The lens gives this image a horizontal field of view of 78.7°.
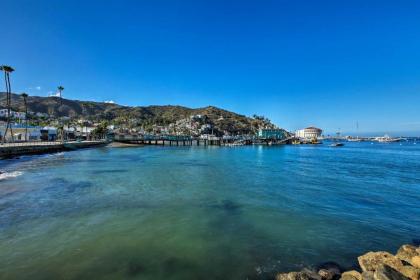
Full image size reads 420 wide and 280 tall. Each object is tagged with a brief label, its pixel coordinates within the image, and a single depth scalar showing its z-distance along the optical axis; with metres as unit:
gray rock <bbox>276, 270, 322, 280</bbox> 7.83
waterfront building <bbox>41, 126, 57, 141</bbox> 85.31
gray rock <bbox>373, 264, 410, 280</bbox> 6.76
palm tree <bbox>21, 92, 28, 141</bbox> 75.07
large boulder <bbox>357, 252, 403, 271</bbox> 7.89
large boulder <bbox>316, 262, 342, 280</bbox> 8.17
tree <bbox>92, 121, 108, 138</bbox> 111.01
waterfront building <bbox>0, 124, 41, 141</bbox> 74.56
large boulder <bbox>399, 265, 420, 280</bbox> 6.96
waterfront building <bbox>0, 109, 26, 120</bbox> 123.47
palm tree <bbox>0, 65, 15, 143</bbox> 60.54
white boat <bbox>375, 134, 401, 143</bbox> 179.82
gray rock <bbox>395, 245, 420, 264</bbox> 8.43
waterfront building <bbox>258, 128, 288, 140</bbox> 141.77
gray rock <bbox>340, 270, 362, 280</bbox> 7.45
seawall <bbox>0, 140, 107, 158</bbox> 44.72
